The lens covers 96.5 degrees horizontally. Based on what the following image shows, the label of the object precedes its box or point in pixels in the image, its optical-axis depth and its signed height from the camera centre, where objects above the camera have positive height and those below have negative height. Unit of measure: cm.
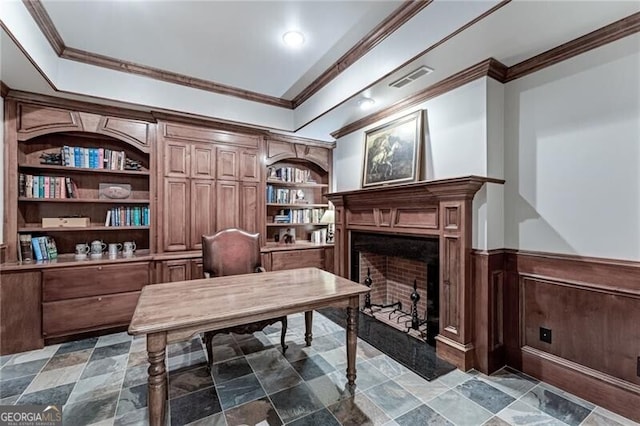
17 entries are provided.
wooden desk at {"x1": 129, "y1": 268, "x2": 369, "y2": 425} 141 -55
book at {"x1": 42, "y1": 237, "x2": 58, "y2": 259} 304 -38
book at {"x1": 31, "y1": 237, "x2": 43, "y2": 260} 294 -36
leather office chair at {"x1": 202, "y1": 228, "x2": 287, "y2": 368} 290 -43
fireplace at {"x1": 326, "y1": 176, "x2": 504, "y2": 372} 233 -43
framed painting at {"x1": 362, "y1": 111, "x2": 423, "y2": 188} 287 +66
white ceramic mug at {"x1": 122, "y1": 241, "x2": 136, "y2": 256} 339 -42
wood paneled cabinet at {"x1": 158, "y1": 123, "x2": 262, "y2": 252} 346 +38
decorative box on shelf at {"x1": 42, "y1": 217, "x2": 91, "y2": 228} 307 -10
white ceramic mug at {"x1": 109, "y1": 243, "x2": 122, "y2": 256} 333 -43
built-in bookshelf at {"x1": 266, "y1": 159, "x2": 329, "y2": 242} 449 +23
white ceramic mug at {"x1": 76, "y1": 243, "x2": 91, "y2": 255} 314 -40
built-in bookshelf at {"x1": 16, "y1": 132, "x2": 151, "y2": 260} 301 +25
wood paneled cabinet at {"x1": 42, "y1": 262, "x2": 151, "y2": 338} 280 -86
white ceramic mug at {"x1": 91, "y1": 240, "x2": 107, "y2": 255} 324 -40
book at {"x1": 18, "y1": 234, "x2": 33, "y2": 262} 290 -36
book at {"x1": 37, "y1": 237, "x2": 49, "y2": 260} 298 -37
